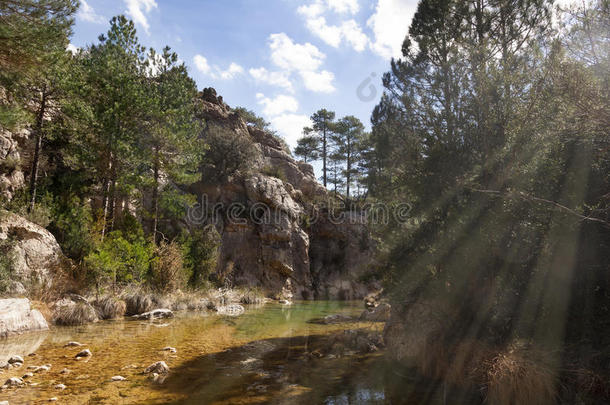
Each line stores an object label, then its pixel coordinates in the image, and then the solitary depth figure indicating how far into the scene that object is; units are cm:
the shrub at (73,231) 1405
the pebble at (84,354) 747
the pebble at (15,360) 660
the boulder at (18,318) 886
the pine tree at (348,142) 4100
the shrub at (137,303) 1401
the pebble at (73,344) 831
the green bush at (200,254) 1962
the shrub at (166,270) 1650
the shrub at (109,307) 1278
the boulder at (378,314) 1330
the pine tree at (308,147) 4338
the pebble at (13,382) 549
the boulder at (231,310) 1644
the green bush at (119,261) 1367
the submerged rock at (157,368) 663
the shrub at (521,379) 472
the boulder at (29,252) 1153
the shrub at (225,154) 2702
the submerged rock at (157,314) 1325
